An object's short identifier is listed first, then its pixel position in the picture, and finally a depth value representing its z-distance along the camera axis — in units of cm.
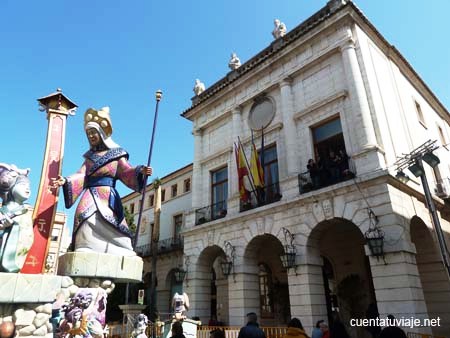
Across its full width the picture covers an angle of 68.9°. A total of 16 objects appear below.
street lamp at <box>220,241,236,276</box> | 1448
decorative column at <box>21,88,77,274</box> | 532
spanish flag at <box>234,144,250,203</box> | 1502
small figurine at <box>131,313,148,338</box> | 776
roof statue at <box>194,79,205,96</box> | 2136
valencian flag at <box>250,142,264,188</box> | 1441
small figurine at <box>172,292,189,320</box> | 834
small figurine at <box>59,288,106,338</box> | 448
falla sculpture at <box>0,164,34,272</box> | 432
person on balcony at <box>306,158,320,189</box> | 1276
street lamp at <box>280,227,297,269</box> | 1228
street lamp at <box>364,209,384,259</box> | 1016
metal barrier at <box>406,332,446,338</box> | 850
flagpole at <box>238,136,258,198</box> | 1491
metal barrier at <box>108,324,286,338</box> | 1068
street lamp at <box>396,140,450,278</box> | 955
